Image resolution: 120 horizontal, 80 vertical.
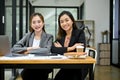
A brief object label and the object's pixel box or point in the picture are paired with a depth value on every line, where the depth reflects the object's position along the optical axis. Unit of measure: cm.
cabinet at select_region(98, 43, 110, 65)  838
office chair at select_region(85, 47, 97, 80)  279
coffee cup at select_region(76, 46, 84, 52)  249
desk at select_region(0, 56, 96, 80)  218
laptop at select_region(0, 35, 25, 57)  249
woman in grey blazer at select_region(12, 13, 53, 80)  280
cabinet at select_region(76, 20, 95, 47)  852
